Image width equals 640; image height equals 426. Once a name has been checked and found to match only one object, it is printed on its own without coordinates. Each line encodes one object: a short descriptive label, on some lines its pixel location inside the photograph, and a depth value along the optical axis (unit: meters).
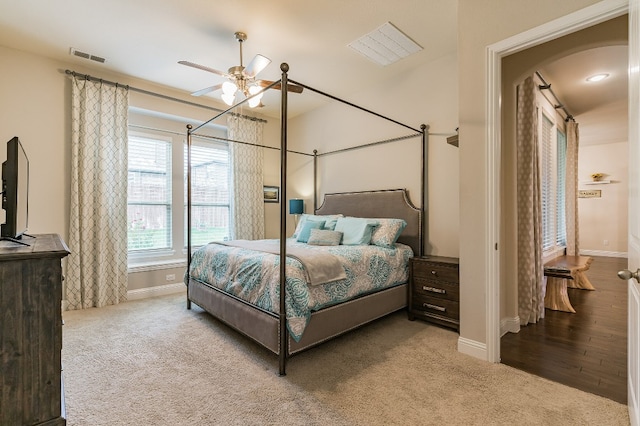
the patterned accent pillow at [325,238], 3.62
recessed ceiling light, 3.79
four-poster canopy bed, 2.27
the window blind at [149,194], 4.32
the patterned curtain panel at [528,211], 2.99
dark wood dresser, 1.28
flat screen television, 1.54
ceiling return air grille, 3.06
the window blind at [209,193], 4.89
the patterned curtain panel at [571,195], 5.37
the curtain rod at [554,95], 3.57
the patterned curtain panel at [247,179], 5.01
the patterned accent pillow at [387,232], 3.49
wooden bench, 3.49
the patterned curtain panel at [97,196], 3.62
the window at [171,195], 4.37
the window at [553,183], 4.28
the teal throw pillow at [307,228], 3.96
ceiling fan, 2.76
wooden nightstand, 2.96
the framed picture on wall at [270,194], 5.49
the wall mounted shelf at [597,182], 7.42
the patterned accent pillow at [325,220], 4.06
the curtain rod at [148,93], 3.66
